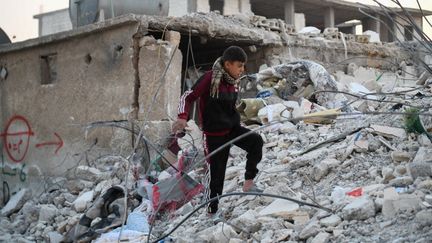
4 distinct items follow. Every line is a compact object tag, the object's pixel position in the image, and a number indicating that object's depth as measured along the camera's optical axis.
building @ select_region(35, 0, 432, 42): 19.05
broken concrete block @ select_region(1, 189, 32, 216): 7.64
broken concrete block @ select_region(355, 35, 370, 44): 10.34
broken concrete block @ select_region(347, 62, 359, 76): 9.64
